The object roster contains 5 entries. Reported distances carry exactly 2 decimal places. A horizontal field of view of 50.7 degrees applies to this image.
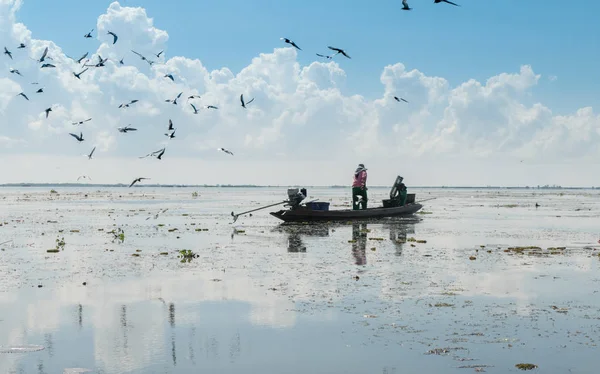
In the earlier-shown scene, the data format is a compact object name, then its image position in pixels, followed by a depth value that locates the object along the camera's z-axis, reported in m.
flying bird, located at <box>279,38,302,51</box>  18.72
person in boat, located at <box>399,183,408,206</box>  47.44
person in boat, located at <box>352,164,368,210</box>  42.97
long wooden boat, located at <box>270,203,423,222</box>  41.78
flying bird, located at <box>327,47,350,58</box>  18.90
